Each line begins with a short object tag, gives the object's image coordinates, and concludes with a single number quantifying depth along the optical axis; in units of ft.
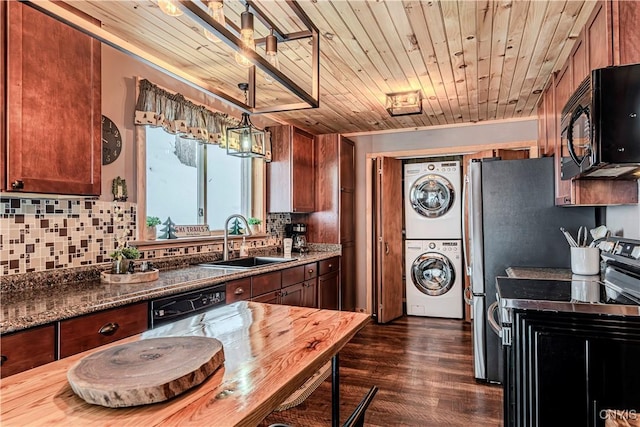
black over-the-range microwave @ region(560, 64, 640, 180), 4.70
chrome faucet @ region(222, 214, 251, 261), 10.63
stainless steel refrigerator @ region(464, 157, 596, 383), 9.12
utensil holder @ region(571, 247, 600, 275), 7.41
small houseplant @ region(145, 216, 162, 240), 8.70
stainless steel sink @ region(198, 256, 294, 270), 10.04
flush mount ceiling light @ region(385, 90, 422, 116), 11.10
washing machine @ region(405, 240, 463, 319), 15.79
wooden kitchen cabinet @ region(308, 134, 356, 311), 14.74
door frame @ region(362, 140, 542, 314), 14.88
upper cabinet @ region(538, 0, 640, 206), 5.22
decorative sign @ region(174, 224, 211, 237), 9.79
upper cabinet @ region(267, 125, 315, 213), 13.38
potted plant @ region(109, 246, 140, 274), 7.20
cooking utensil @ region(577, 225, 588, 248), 8.75
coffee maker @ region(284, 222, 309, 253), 14.48
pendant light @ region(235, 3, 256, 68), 4.40
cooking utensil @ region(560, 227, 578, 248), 7.85
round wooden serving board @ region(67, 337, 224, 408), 2.36
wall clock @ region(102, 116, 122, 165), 7.76
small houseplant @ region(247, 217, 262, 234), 12.64
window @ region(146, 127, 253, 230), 9.34
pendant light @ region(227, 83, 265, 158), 9.46
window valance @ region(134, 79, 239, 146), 8.46
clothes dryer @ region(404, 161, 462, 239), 15.81
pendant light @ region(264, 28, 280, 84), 5.16
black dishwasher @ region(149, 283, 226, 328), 6.30
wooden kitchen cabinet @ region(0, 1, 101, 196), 5.24
